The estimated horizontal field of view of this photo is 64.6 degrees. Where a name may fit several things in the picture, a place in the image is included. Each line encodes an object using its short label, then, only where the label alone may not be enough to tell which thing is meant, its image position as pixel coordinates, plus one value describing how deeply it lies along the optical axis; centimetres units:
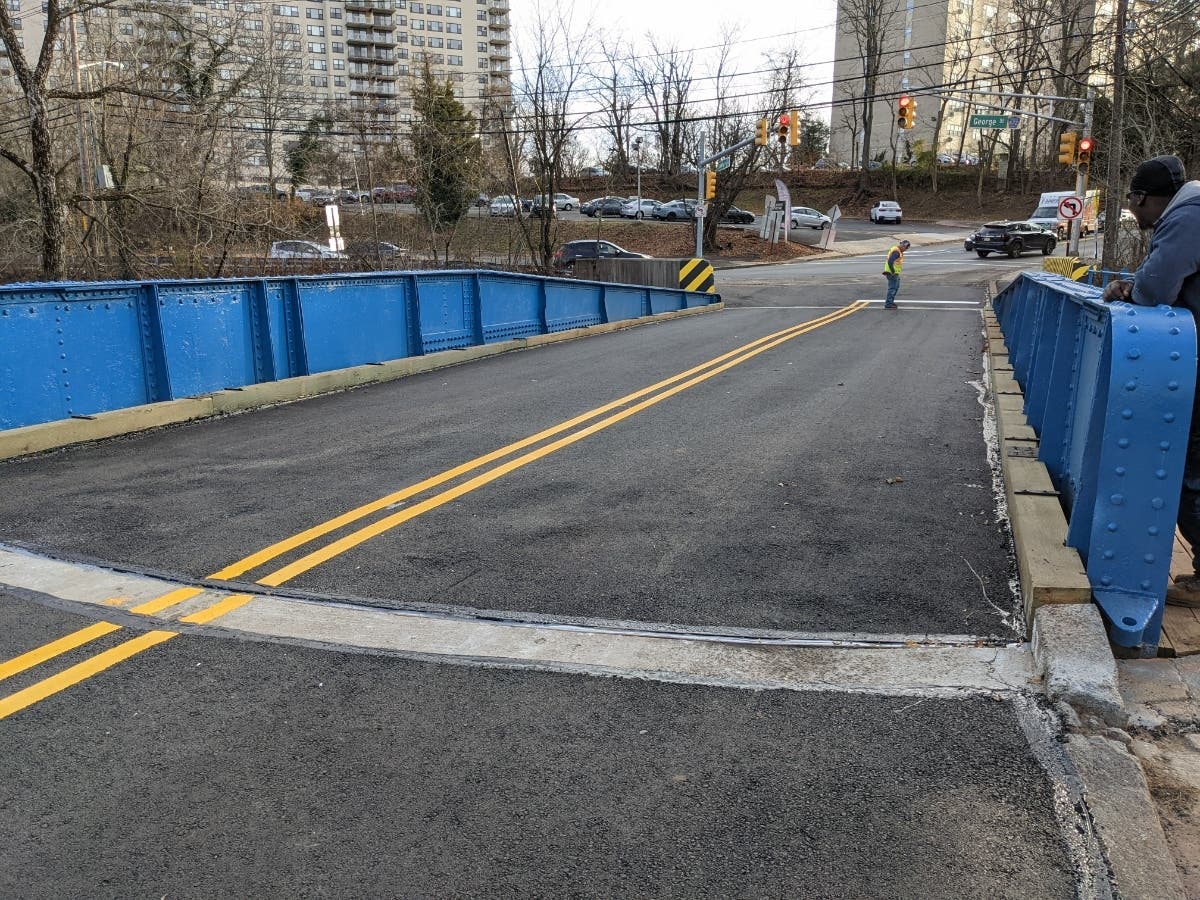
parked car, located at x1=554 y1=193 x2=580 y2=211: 6944
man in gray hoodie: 402
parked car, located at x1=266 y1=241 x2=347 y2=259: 2864
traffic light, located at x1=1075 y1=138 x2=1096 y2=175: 2942
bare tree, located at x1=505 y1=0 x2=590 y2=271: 3478
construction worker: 2427
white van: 4686
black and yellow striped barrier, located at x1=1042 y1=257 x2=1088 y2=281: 1759
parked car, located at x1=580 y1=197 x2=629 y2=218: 6407
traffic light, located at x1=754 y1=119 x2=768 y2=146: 3444
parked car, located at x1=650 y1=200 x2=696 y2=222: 6138
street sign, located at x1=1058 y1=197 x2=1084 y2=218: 2895
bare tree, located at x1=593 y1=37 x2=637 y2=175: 6254
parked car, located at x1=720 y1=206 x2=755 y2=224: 6028
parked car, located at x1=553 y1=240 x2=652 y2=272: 3710
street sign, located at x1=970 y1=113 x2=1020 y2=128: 3353
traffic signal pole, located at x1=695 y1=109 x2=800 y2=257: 3341
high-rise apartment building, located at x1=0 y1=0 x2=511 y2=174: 11719
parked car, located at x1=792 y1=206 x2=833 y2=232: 6067
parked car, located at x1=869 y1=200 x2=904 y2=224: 6488
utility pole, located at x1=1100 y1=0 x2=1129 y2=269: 2164
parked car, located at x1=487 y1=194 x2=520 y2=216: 5075
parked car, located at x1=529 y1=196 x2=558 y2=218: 3534
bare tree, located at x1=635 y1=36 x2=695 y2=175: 6688
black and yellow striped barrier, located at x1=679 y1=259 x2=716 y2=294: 2738
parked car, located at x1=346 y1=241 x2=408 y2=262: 3196
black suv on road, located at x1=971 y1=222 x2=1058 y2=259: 4319
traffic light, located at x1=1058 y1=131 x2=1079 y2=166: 2922
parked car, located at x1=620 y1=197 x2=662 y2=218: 6247
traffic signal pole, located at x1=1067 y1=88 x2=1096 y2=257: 2969
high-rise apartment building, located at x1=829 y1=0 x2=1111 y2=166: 6981
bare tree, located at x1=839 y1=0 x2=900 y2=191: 6962
